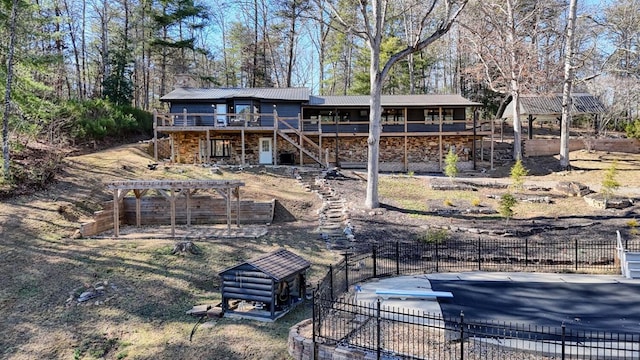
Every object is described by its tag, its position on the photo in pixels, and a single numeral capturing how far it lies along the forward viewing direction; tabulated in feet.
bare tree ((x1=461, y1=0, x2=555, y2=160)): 94.17
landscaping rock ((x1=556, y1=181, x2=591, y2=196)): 66.33
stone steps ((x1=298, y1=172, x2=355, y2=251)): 48.29
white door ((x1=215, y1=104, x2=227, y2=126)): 86.17
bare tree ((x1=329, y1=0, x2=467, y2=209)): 58.18
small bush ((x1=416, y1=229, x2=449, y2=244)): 46.50
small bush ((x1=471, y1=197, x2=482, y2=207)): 61.31
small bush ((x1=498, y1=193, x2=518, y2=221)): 51.50
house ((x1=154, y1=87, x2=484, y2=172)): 86.58
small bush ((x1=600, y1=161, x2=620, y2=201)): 56.94
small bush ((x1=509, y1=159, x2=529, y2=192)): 62.68
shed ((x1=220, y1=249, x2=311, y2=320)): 30.63
